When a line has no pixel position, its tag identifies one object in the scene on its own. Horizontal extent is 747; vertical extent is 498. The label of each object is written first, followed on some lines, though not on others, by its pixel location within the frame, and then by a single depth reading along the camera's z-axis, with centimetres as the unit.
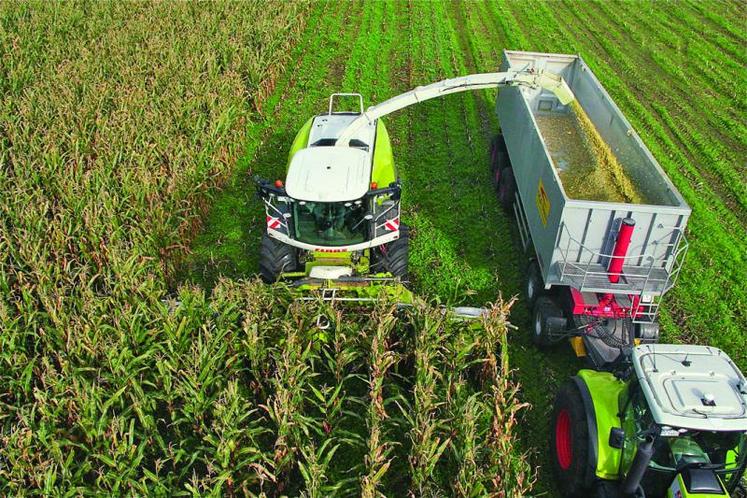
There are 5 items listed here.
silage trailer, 746
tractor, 512
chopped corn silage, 912
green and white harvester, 813
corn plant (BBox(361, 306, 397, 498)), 557
